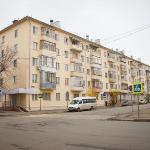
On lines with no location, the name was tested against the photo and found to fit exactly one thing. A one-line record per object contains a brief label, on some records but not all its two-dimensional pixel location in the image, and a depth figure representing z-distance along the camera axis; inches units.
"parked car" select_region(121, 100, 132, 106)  1617.8
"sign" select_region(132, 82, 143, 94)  562.7
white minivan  1038.6
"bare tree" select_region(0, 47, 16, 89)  1038.4
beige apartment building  1099.9
